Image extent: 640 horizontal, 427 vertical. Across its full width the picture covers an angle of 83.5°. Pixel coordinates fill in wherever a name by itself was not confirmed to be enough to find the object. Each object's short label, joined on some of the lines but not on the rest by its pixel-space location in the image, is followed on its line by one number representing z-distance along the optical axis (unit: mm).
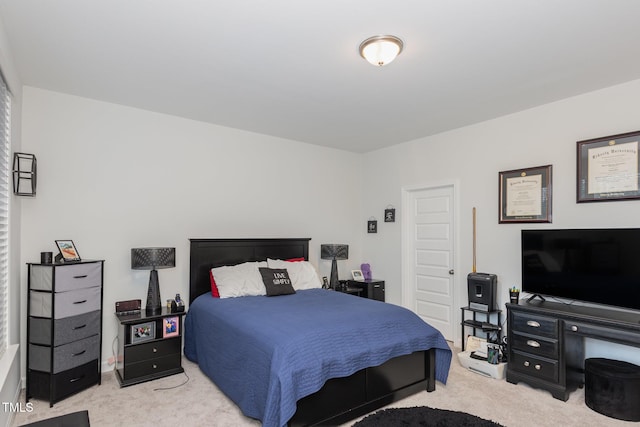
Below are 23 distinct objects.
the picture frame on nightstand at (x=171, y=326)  3406
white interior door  4500
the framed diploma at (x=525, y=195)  3562
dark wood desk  2801
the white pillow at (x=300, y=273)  4173
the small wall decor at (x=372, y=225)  5423
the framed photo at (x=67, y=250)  3110
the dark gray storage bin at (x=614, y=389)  2619
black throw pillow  3773
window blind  2525
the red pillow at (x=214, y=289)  3760
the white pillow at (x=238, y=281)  3697
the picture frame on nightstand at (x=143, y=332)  3259
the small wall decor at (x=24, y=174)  2912
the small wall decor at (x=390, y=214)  5141
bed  2301
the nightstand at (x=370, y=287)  4953
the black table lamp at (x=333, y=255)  4863
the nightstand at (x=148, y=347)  3195
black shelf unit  3719
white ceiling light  2340
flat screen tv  2842
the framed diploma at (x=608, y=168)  3014
